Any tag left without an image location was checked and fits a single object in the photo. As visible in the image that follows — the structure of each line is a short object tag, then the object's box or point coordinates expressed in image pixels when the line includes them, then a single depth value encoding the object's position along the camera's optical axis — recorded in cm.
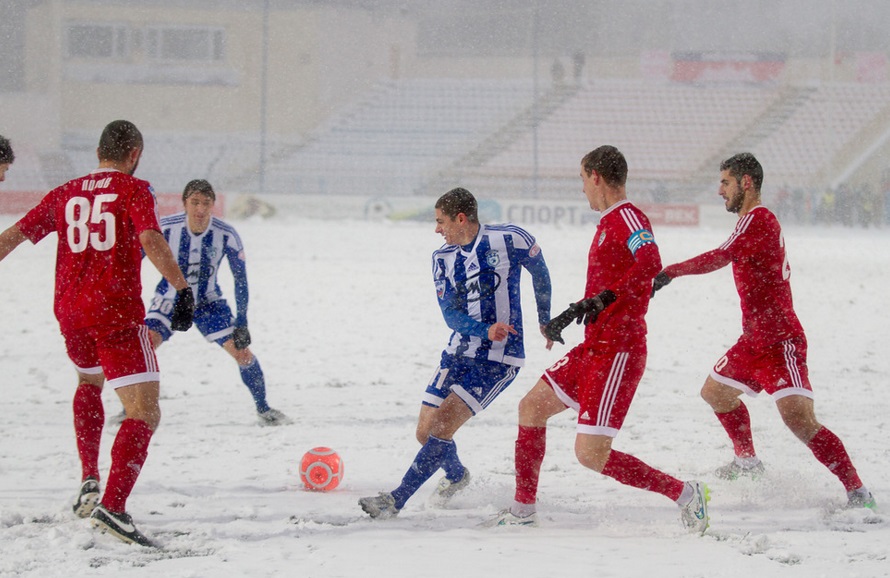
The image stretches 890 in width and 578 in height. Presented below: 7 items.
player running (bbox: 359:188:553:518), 898
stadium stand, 6587
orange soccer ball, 967
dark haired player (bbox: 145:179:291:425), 1257
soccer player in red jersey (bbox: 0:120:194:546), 799
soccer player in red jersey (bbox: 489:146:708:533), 792
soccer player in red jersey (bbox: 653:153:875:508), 887
